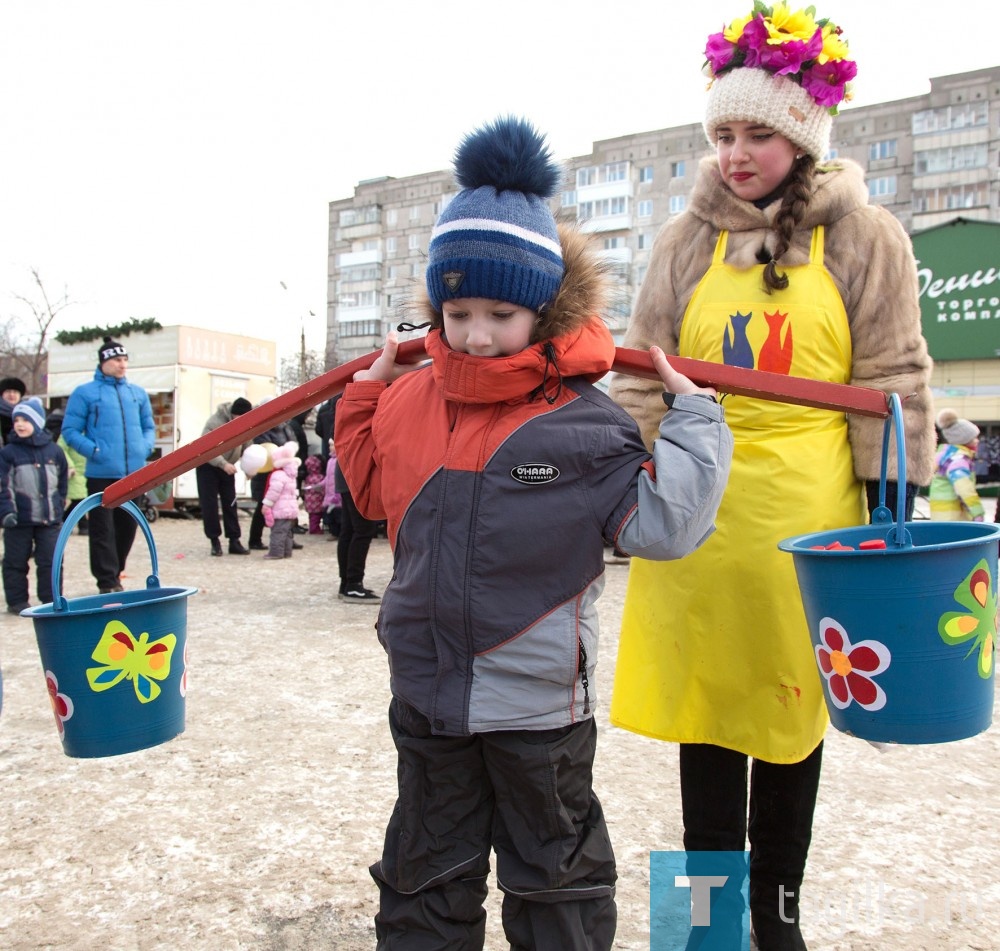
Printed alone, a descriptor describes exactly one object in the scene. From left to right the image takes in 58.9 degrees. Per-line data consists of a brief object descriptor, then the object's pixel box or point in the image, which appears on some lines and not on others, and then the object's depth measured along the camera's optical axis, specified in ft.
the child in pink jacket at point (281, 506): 30.42
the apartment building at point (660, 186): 142.10
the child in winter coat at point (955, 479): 26.96
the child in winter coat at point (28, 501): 20.79
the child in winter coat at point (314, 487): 37.50
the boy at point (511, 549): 5.33
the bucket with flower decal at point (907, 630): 5.04
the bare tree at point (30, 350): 101.14
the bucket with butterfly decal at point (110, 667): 6.21
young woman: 6.44
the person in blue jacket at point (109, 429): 22.72
